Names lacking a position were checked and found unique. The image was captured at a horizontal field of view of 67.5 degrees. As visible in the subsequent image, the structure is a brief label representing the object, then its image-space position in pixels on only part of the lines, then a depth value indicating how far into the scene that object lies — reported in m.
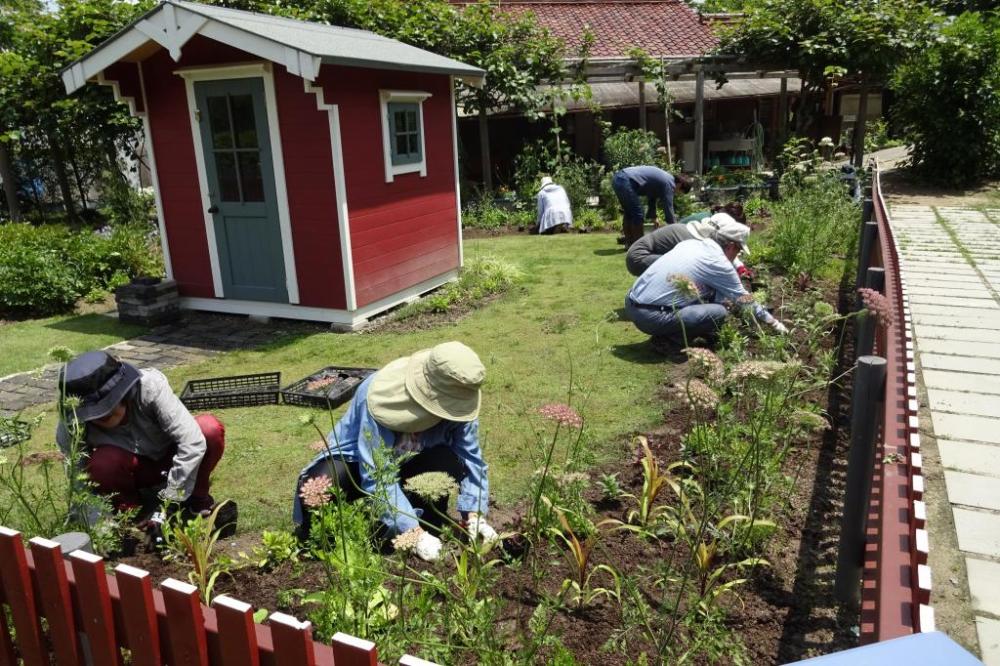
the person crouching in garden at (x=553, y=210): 13.23
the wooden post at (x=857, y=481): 2.81
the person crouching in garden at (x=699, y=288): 5.83
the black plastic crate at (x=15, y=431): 2.82
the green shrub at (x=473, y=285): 8.34
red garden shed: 7.24
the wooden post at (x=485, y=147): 14.83
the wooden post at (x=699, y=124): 14.32
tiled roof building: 20.62
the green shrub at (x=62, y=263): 8.68
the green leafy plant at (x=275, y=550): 3.24
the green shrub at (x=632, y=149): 14.36
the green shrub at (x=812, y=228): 7.95
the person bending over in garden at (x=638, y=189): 10.32
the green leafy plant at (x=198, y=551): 3.04
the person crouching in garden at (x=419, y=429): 2.98
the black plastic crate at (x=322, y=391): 5.55
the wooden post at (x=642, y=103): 15.50
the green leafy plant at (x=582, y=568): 2.90
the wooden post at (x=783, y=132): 15.05
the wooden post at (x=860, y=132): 14.88
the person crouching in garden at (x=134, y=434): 3.28
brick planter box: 8.12
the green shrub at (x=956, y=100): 14.48
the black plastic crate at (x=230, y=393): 5.65
